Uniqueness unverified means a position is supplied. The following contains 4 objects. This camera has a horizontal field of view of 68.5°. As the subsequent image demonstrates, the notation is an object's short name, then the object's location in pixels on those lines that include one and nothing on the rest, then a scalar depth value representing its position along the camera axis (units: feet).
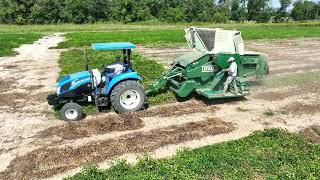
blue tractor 20.55
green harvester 23.85
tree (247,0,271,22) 227.52
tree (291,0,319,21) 272.66
